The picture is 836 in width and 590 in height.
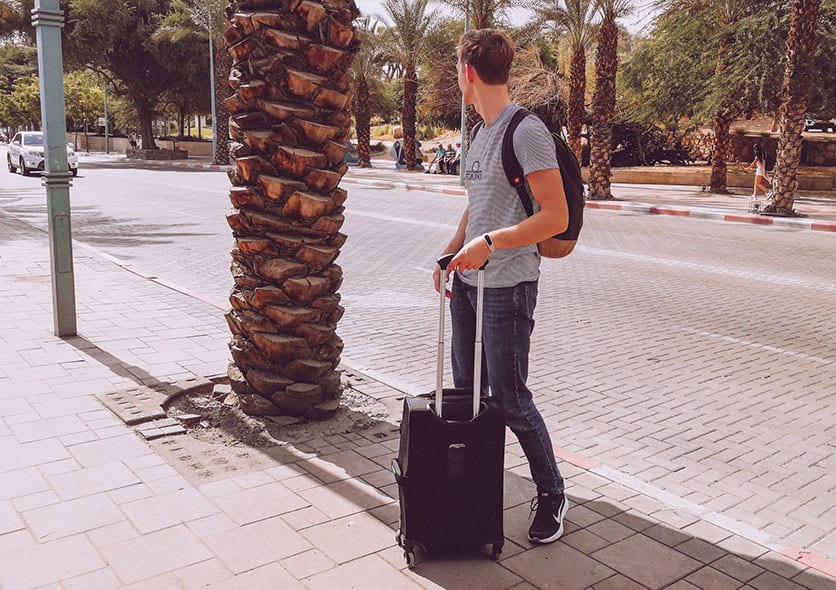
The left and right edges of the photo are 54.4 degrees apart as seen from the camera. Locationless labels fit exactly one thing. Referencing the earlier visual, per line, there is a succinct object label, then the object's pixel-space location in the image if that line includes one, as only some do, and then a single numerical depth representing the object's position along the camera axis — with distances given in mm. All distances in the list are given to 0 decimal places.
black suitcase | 3086
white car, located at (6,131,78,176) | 28266
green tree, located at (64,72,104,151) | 63500
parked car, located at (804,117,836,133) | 34669
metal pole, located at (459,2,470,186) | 27305
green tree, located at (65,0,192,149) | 41406
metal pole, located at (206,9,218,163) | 39312
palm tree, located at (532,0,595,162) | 24875
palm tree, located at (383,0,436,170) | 36500
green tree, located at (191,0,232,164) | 38031
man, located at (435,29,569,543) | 3074
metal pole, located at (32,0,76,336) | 5969
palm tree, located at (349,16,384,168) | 39697
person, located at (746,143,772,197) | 21550
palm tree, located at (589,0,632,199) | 22719
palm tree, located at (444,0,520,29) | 27625
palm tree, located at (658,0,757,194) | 24000
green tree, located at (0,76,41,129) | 72375
